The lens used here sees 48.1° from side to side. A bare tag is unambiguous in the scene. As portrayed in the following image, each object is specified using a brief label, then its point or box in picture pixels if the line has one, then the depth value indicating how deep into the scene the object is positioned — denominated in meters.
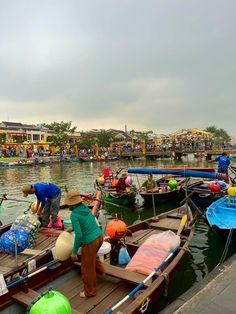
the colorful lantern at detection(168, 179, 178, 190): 14.10
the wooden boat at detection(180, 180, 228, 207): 12.49
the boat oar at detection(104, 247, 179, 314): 3.80
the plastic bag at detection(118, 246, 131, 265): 5.93
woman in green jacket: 4.35
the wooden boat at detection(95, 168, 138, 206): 13.64
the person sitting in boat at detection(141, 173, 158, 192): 13.99
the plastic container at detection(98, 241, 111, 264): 5.49
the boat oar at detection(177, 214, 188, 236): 7.13
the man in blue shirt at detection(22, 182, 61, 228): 7.75
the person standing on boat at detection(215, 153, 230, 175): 14.66
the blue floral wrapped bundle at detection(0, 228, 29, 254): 5.98
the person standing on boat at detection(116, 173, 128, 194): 13.72
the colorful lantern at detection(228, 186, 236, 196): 9.68
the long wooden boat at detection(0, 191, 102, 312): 4.35
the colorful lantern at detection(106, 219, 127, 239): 6.10
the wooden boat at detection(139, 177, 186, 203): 13.51
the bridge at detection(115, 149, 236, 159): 50.14
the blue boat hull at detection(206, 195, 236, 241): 7.45
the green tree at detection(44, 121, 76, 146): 56.66
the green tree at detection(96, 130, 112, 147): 68.12
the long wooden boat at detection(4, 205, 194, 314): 4.26
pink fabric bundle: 5.26
